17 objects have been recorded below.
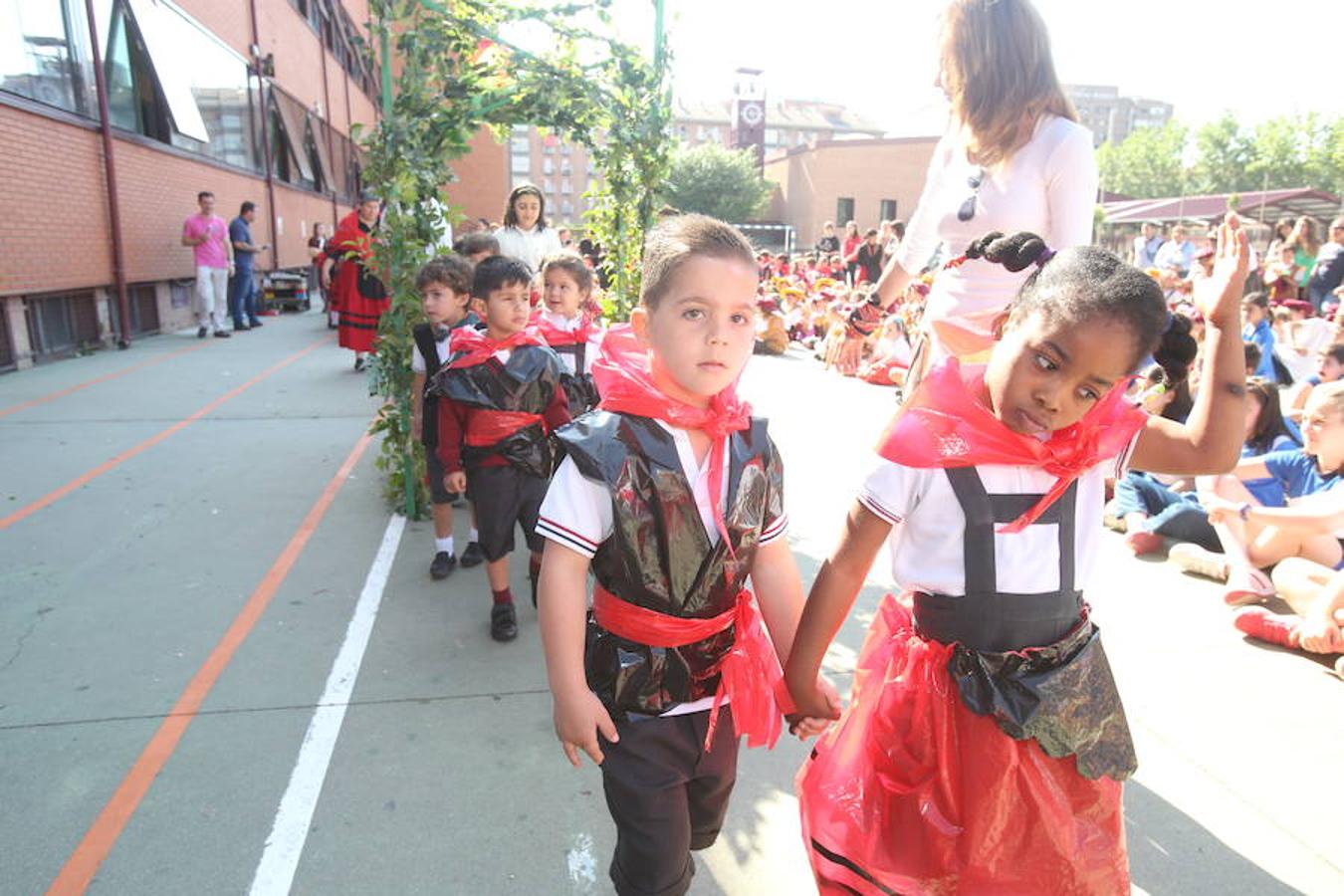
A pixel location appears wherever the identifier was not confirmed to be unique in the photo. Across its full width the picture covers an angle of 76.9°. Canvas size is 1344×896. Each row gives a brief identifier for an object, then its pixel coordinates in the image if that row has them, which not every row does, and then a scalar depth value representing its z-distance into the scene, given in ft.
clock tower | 210.59
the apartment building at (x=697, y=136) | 308.60
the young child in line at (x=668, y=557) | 5.74
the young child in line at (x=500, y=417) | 12.12
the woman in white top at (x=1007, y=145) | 8.22
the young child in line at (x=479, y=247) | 17.46
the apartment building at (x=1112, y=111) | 482.69
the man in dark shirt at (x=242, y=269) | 45.52
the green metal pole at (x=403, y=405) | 14.64
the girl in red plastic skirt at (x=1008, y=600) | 5.27
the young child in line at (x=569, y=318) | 14.08
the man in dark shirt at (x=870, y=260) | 48.44
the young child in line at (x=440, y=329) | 14.25
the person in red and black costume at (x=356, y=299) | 29.73
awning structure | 93.58
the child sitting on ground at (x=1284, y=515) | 13.57
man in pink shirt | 41.22
